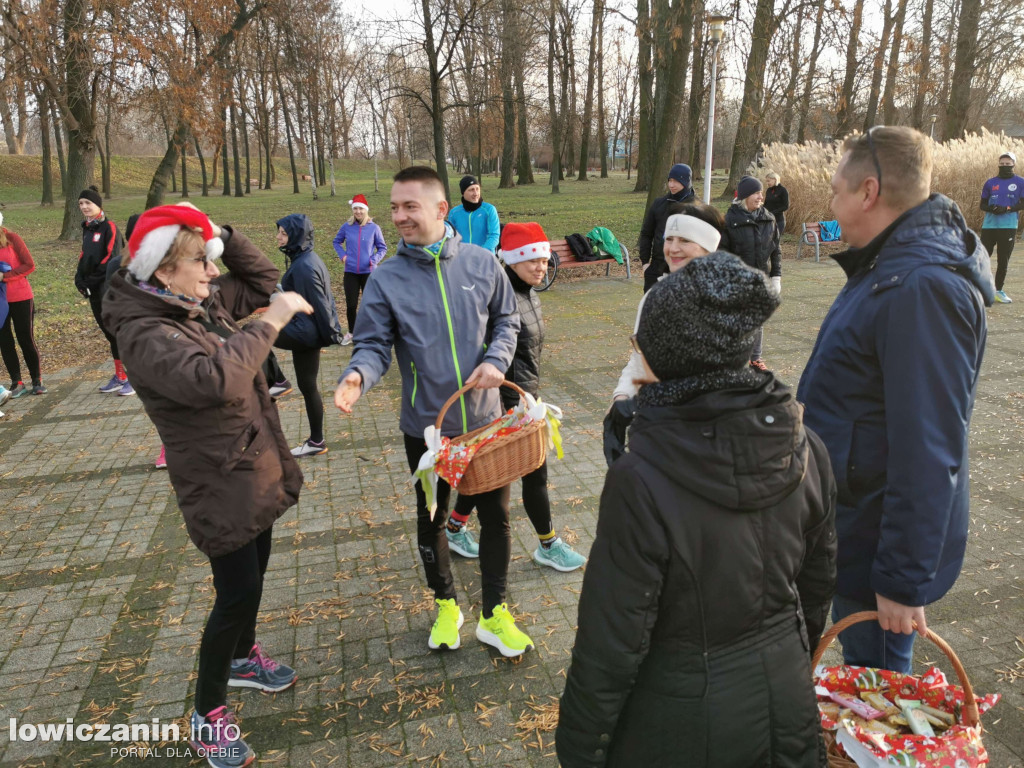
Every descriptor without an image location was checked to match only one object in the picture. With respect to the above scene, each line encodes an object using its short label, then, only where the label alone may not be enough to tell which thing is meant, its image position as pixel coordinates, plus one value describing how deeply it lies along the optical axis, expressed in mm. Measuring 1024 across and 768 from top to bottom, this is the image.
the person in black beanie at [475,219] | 9188
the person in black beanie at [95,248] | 7117
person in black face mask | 10570
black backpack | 14125
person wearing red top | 7031
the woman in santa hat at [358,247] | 9166
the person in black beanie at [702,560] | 1426
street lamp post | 12930
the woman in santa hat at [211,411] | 2385
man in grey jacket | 3072
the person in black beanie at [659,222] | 7819
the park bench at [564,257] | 13867
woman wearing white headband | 3820
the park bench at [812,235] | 15344
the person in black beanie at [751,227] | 7887
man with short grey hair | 1879
